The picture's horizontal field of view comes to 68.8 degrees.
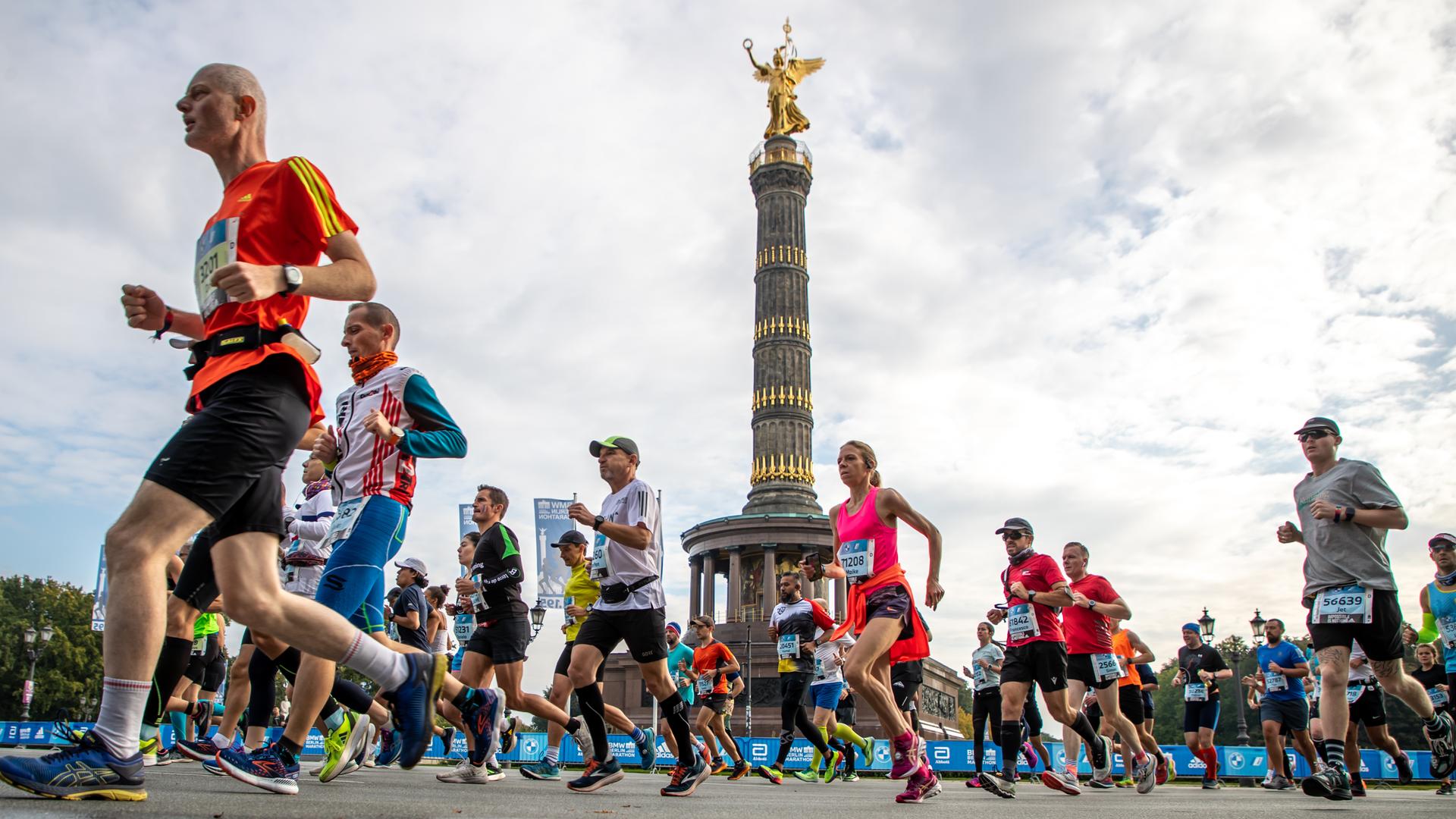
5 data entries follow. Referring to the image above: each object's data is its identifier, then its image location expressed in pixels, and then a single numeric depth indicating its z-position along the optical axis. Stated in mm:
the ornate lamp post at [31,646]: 30469
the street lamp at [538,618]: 23094
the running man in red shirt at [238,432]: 3242
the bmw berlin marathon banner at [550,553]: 25500
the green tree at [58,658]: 46281
